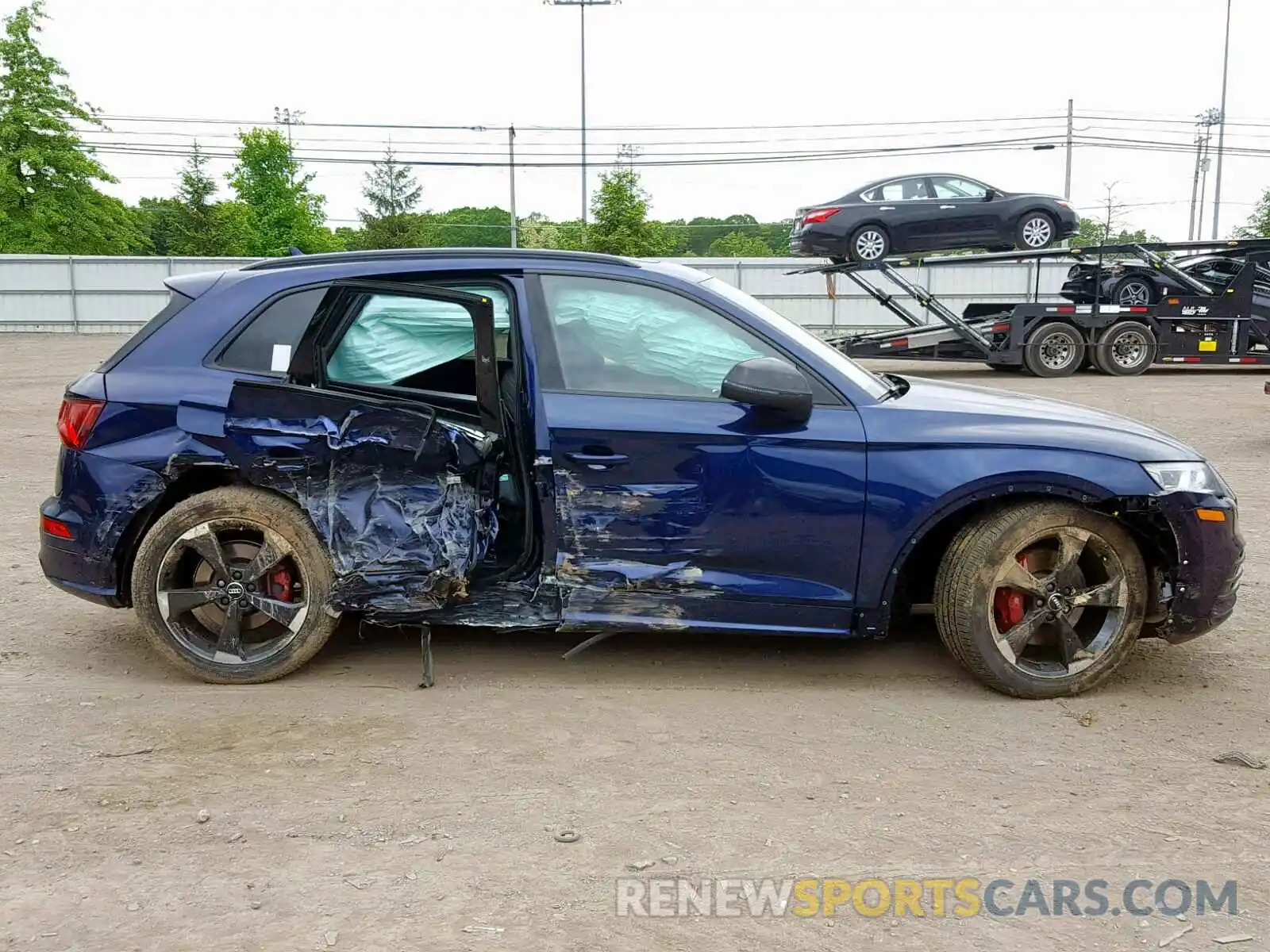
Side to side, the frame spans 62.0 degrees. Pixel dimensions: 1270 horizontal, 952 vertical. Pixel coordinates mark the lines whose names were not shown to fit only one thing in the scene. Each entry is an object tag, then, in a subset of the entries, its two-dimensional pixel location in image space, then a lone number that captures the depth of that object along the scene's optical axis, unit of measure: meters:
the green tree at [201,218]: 59.34
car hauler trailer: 17.47
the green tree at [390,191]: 69.44
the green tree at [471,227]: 69.94
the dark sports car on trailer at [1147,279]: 17.56
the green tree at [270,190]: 44.56
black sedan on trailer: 16.47
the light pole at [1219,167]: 41.59
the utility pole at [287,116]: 64.81
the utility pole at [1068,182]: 54.41
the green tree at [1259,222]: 46.22
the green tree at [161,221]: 61.82
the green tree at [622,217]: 34.56
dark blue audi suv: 3.95
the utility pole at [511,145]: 55.34
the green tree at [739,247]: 85.56
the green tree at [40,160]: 38.91
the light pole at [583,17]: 42.06
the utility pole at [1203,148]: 65.19
